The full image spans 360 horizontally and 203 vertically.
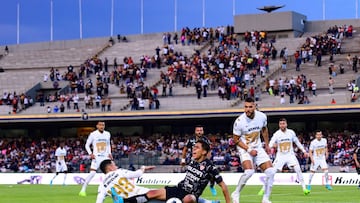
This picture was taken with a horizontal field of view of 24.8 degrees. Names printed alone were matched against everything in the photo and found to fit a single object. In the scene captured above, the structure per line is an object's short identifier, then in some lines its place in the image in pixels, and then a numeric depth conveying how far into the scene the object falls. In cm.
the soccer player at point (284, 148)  2955
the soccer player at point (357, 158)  3058
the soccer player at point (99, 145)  2989
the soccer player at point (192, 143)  2588
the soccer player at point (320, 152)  3557
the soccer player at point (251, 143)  2050
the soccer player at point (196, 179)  1587
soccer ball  1573
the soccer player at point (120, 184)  1614
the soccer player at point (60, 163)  4406
